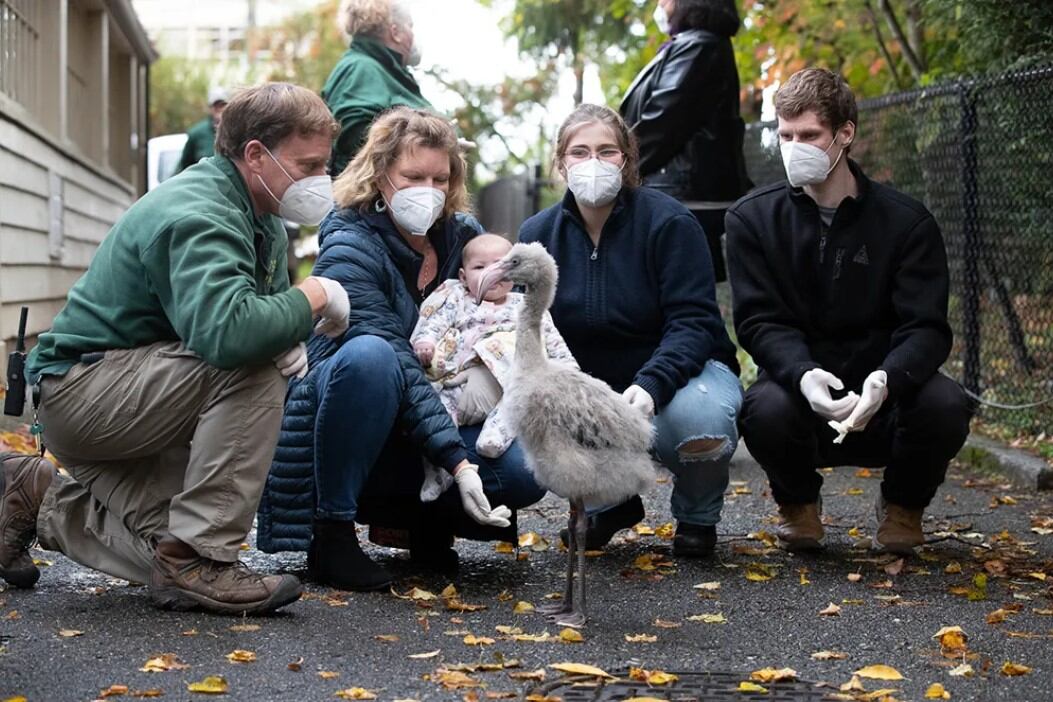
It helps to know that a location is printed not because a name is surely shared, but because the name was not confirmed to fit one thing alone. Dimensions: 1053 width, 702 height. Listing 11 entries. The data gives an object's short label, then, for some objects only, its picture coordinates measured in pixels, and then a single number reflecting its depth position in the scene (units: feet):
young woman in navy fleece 18.74
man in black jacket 18.90
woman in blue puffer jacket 16.99
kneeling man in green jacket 15.43
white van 74.33
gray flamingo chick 15.76
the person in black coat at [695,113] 26.40
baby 18.26
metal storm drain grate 13.33
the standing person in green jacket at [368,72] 25.81
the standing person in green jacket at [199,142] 48.03
